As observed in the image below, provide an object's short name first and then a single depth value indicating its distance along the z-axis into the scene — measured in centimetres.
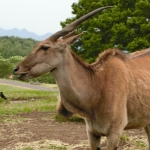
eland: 866
